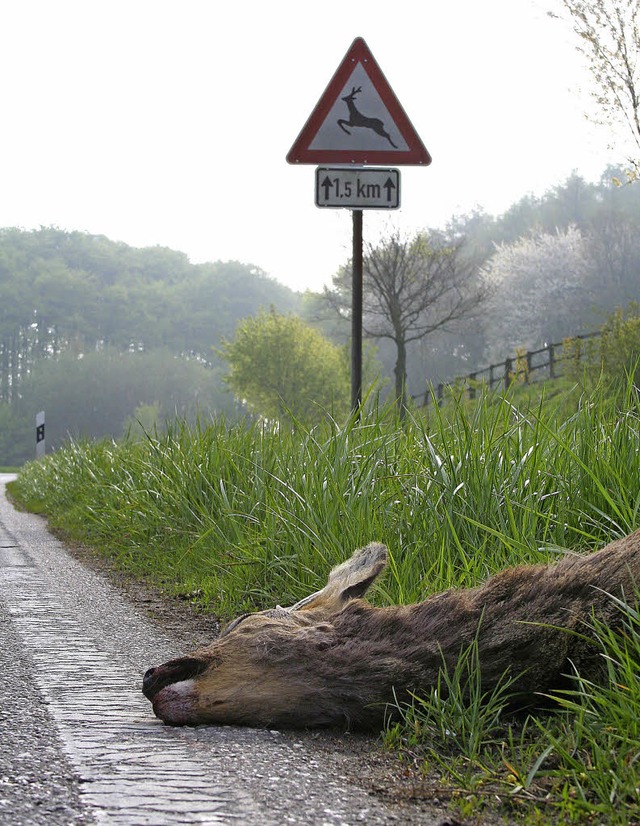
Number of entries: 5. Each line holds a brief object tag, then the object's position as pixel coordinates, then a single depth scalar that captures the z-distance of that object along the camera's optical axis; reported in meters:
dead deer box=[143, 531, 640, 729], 5.32
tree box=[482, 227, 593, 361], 129.62
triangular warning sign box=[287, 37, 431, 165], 13.06
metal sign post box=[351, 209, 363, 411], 13.30
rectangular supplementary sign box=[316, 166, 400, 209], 12.79
